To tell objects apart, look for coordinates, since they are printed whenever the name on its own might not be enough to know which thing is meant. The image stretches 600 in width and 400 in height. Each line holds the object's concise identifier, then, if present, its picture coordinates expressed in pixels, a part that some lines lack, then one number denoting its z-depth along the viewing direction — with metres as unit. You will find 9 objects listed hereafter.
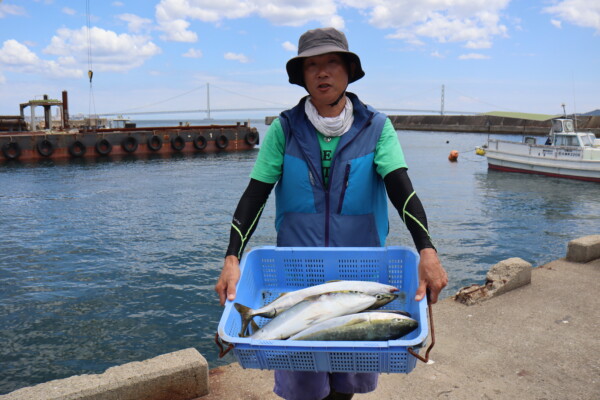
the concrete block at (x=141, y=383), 3.29
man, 2.43
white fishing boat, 25.12
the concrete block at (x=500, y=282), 5.79
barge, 35.22
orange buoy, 38.75
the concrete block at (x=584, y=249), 7.18
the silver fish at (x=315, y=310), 2.09
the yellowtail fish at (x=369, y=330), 1.99
